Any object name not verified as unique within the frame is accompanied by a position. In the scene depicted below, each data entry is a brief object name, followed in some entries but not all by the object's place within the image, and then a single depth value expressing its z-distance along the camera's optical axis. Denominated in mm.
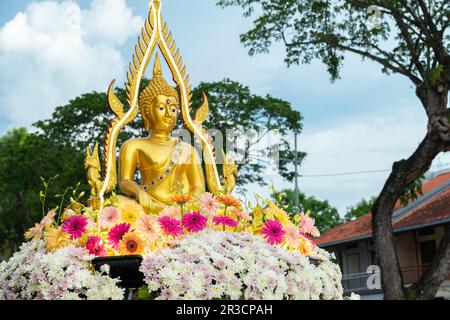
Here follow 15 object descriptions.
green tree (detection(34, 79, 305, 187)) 20500
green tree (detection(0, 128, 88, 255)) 20641
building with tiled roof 20891
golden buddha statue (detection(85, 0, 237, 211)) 7129
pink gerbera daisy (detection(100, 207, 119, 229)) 4820
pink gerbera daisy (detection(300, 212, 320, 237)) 5344
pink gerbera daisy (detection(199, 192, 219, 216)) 4984
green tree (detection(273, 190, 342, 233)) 36369
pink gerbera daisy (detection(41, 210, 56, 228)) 5058
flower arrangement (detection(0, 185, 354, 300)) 4180
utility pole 20928
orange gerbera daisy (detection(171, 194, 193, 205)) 5051
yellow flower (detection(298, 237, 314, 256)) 5270
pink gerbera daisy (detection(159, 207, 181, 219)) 4840
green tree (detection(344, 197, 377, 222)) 37094
